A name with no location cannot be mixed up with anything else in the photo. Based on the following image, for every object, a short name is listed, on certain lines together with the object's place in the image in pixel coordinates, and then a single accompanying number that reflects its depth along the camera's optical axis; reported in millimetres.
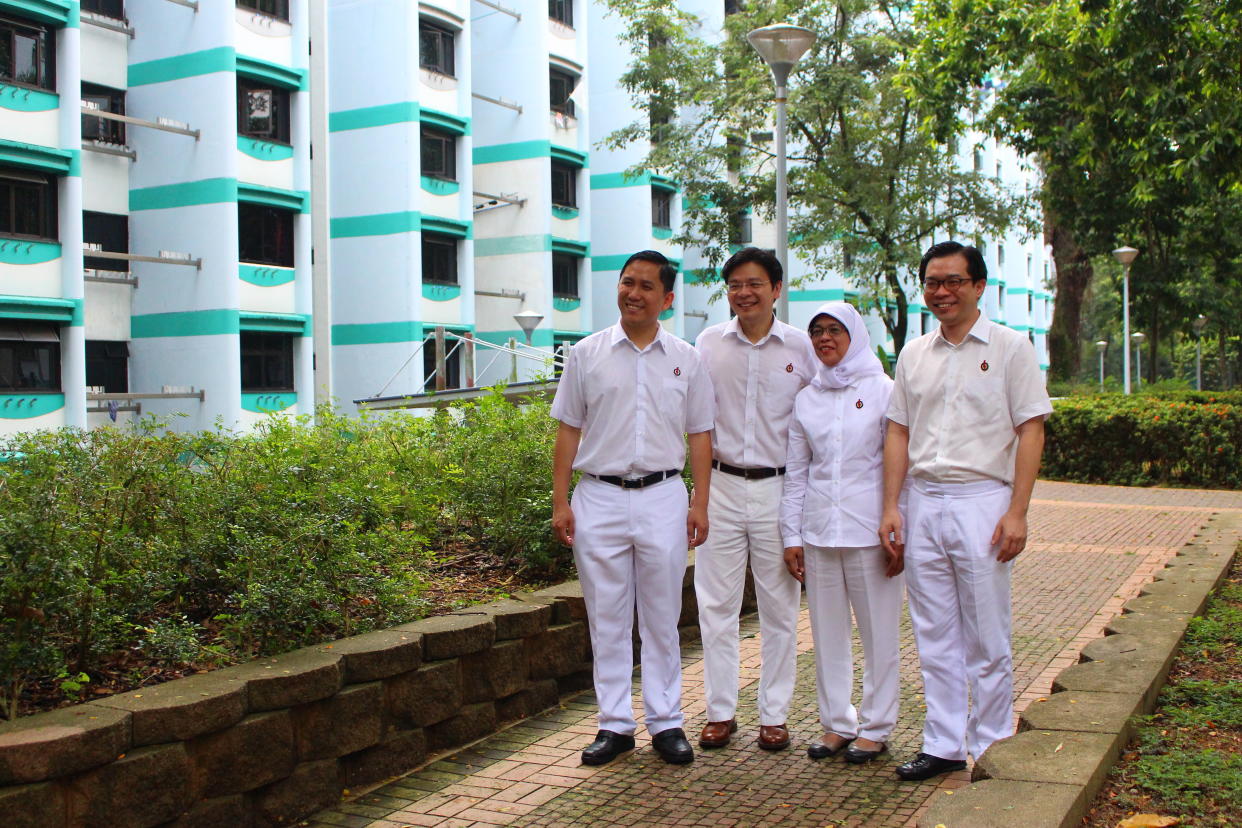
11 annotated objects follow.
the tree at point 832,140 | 26500
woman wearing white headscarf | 5172
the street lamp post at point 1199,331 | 44347
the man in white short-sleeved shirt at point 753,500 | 5383
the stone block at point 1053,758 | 3764
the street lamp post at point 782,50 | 12133
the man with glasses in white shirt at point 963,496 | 4832
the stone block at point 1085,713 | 4266
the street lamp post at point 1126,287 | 26334
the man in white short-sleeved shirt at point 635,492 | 5305
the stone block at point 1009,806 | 3389
